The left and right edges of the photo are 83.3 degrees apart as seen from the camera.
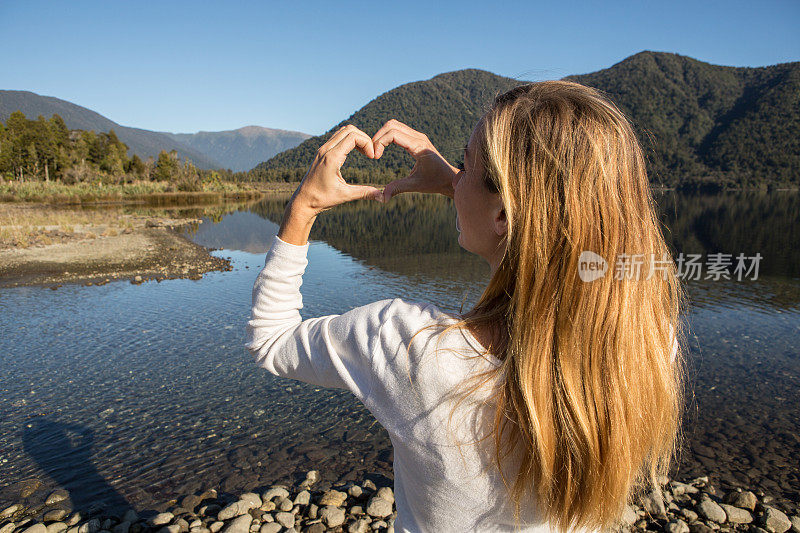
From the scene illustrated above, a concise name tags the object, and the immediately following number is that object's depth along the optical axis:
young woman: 1.00
